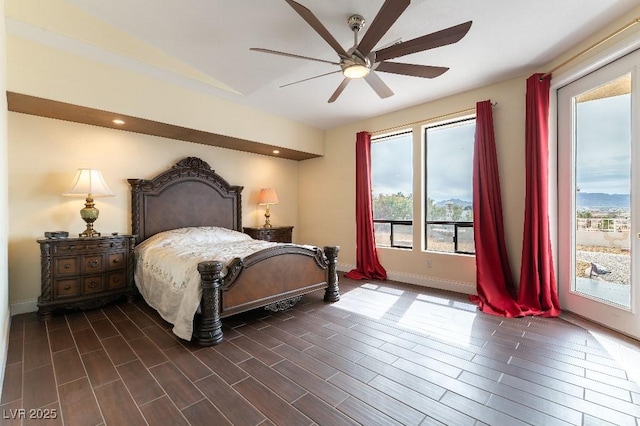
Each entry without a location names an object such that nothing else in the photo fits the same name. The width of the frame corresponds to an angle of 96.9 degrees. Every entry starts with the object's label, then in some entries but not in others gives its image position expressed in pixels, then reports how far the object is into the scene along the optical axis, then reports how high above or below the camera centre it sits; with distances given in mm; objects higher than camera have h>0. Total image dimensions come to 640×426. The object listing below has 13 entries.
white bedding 2479 -528
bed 2467 -476
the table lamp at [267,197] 5027 +273
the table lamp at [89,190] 3170 +249
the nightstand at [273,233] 4902 -377
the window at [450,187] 3965 +374
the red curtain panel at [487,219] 3430 -84
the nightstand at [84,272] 2924 -662
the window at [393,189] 4613 +403
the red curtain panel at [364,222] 4727 -163
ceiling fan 1771 +1210
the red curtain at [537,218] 3059 -64
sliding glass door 2480 +175
